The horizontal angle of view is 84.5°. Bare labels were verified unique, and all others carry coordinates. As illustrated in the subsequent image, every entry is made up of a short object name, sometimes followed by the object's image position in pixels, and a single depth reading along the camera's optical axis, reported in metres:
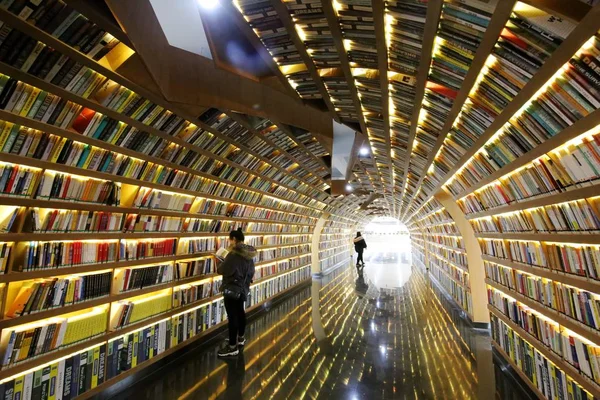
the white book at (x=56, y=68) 2.23
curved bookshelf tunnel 1.94
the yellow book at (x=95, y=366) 2.95
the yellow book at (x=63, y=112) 2.46
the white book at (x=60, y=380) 2.64
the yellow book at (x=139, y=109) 2.92
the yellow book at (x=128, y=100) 2.79
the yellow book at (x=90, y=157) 2.81
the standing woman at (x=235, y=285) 4.25
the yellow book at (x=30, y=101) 2.23
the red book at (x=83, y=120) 2.62
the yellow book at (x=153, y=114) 3.05
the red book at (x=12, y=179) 2.28
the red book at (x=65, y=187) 2.67
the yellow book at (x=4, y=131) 2.19
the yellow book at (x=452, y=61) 2.19
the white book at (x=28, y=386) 2.41
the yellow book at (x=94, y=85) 2.51
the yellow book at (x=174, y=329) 3.97
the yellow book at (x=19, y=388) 2.34
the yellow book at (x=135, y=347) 3.37
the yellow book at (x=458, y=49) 2.04
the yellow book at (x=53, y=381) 2.60
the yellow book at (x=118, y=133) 2.92
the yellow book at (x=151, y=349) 3.59
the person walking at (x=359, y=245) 14.93
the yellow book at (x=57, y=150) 2.53
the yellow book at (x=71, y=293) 2.76
